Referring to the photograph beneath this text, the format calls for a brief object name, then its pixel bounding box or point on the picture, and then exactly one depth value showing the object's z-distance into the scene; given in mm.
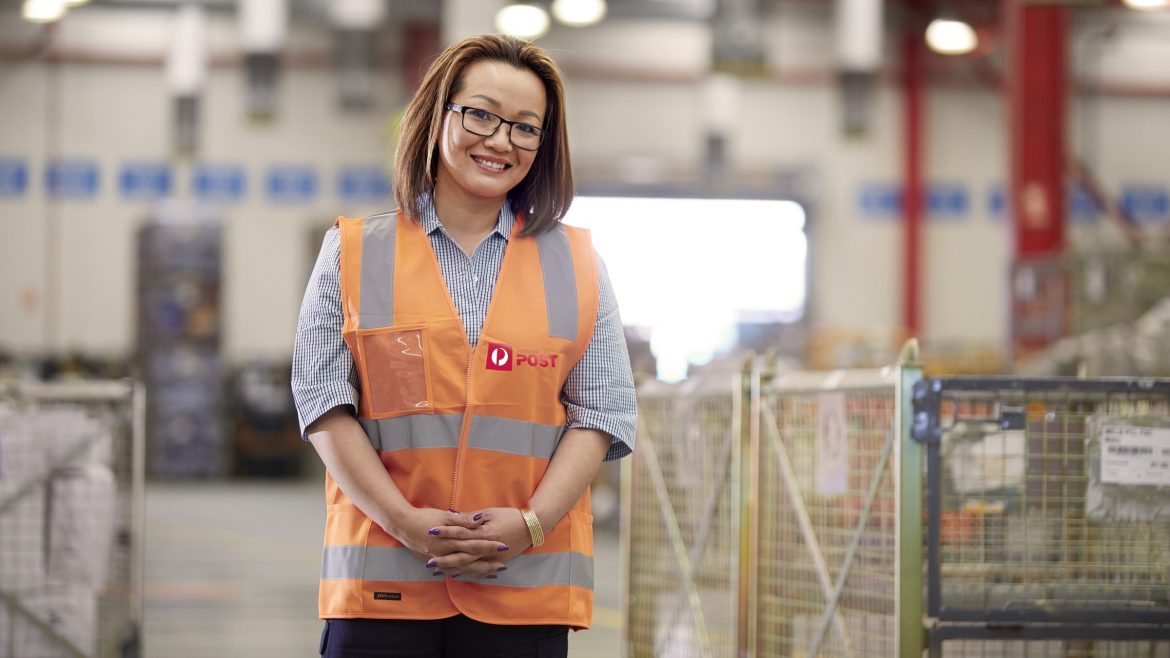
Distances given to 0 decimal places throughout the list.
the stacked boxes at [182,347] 19672
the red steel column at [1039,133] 14453
